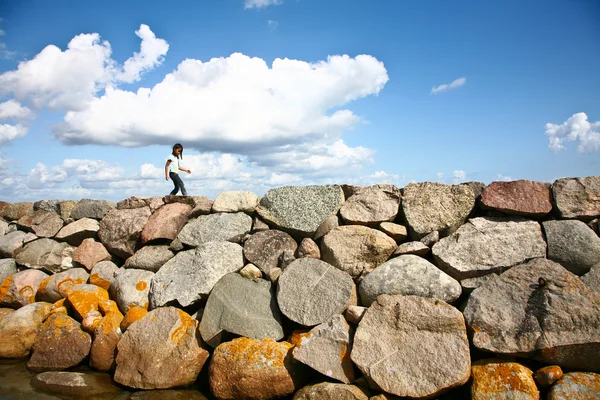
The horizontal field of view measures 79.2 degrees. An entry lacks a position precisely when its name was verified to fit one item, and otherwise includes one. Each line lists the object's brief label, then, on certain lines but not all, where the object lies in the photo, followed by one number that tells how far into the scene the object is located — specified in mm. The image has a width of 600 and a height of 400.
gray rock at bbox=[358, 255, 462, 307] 4898
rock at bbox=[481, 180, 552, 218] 5277
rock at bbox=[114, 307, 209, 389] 5043
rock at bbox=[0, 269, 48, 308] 7262
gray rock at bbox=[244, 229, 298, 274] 6070
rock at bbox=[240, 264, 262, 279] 5914
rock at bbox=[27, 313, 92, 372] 5703
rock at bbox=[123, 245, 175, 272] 6727
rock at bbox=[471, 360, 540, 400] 3885
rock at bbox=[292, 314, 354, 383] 4422
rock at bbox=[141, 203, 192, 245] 6980
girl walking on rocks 8352
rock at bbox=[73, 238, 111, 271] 7355
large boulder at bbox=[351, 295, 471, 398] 4047
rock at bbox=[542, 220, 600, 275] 4863
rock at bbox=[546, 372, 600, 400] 3709
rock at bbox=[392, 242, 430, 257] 5457
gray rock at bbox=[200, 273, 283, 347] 5172
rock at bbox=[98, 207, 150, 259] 7289
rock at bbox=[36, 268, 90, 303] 6977
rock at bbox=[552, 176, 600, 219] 5145
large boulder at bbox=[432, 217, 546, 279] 5047
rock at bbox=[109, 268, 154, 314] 6227
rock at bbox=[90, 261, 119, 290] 6898
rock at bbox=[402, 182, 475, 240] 5555
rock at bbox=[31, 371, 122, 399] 4973
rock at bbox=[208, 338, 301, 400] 4566
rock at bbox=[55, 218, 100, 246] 7754
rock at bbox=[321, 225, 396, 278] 5594
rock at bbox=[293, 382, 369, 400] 4090
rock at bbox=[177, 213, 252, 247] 6594
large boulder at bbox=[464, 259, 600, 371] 3988
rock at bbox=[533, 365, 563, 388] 3918
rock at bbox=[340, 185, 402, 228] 5891
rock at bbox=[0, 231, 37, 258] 8320
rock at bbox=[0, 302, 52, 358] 6098
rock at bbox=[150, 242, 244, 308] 5914
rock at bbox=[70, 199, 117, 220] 7906
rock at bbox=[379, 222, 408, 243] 5715
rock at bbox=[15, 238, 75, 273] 7746
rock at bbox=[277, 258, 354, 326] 5023
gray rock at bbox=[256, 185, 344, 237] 6242
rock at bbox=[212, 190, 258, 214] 6801
